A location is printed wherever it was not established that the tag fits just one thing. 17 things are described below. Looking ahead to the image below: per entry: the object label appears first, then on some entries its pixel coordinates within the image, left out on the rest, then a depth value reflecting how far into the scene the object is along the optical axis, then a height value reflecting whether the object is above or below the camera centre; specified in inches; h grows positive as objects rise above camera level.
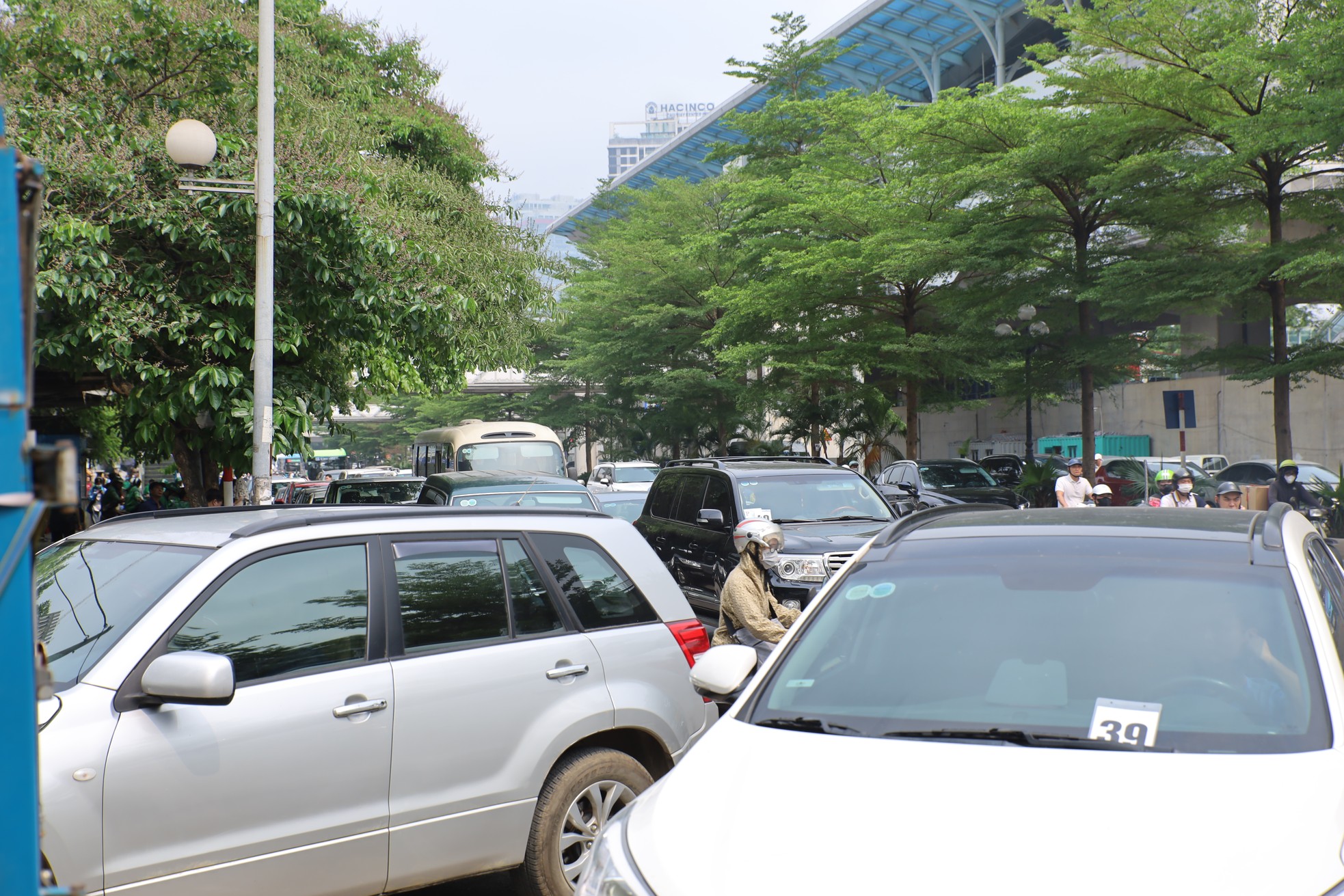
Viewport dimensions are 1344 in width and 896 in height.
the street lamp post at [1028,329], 930.1 +108.7
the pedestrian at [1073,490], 626.8 -15.7
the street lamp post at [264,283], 480.7 +76.6
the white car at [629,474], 1104.2 -8.5
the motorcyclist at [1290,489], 561.0 -15.3
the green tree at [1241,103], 679.7 +224.7
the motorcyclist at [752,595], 286.7 -32.8
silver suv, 147.5 -33.8
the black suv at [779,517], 445.7 -22.3
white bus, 962.1 +14.9
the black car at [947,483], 911.0 -17.3
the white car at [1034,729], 99.7 -28.4
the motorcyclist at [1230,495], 499.2 -15.5
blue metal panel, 78.6 -8.8
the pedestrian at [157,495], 864.9 -18.9
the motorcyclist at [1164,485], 621.0 -13.5
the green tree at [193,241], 483.5 +101.2
